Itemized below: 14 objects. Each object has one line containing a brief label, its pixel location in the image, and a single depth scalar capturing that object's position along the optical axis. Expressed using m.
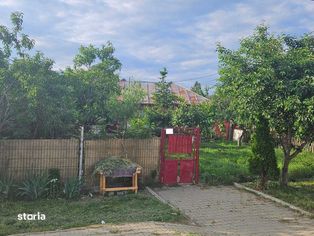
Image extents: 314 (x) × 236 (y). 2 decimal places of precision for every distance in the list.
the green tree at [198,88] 38.53
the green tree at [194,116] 16.87
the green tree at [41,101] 7.23
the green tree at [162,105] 17.15
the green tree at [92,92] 9.76
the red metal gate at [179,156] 8.60
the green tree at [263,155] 8.40
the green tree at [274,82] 6.74
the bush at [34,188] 6.96
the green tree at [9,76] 7.24
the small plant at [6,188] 6.86
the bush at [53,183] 7.17
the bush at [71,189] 7.15
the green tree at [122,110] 11.56
